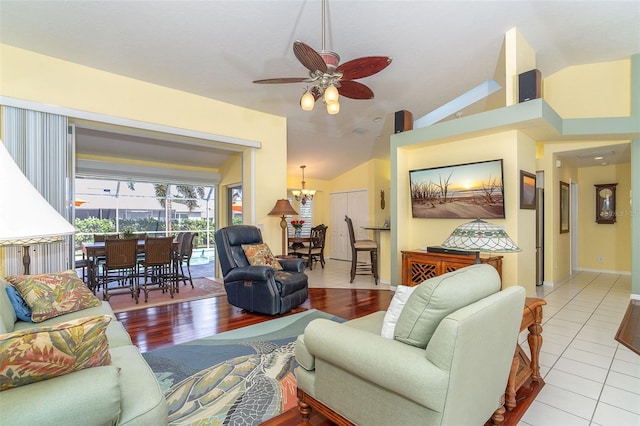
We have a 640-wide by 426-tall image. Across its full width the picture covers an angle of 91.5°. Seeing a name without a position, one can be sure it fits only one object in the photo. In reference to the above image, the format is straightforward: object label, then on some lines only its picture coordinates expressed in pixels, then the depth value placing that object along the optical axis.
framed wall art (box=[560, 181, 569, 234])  5.90
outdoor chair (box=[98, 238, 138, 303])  4.43
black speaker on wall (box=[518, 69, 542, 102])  3.53
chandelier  8.52
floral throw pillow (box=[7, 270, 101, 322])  2.25
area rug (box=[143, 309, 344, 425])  1.91
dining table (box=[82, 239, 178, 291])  4.55
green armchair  1.25
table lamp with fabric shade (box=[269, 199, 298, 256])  5.26
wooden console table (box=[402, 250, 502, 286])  3.96
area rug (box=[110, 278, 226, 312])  4.36
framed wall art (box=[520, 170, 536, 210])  4.15
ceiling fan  2.56
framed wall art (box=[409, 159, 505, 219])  4.16
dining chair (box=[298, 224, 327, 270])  7.40
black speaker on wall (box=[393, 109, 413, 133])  4.94
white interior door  8.73
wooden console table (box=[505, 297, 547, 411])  1.91
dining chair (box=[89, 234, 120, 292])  4.74
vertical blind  3.32
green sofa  0.93
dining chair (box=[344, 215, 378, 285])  5.70
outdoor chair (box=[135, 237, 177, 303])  4.75
